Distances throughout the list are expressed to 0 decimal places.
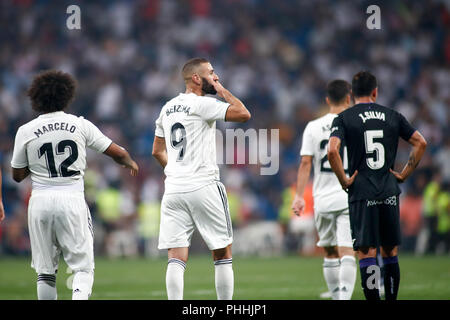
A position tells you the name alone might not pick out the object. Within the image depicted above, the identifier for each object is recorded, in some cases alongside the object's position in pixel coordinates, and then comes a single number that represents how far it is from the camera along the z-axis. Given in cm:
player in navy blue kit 1446
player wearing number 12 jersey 1316
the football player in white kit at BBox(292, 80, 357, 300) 1730
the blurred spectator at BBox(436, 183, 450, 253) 3447
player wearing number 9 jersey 1366
